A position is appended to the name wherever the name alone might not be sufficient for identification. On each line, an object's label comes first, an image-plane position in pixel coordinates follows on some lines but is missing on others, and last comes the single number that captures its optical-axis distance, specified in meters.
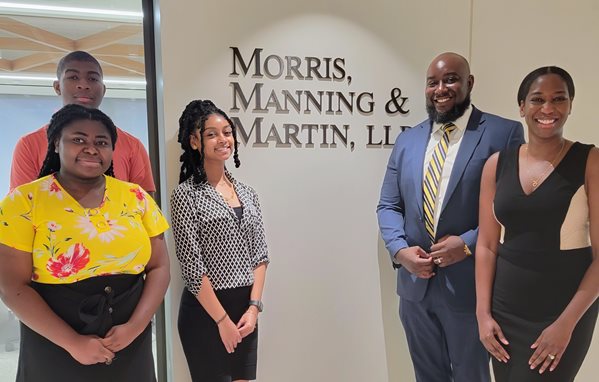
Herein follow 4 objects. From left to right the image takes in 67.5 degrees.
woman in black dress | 1.66
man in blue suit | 2.04
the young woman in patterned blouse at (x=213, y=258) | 2.00
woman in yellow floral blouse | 1.46
